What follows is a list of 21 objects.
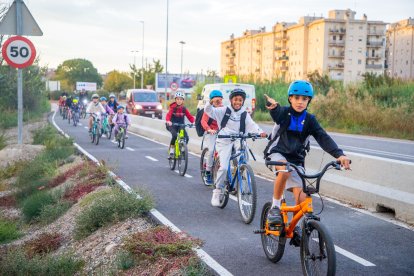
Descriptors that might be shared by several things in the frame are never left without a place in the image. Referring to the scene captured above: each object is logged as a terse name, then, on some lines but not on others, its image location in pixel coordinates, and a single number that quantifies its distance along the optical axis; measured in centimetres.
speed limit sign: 1209
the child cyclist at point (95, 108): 2266
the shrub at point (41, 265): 680
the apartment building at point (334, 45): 10988
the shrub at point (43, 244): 836
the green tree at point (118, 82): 11619
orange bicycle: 481
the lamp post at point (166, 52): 5567
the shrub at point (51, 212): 1030
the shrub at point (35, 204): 1087
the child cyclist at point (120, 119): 2012
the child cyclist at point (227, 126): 880
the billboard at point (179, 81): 8069
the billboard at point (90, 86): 10728
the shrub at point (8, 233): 972
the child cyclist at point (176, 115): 1360
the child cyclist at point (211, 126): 950
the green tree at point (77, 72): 15377
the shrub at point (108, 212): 830
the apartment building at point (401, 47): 12169
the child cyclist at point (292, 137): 554
